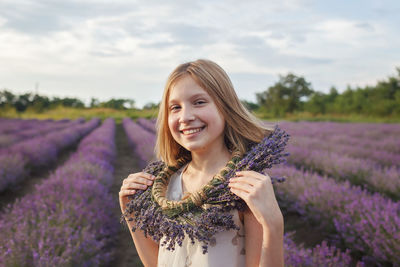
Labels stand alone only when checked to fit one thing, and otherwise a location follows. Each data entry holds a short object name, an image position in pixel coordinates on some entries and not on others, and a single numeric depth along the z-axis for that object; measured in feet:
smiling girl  2.95
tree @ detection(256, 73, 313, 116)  158.30
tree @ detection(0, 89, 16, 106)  173.27
